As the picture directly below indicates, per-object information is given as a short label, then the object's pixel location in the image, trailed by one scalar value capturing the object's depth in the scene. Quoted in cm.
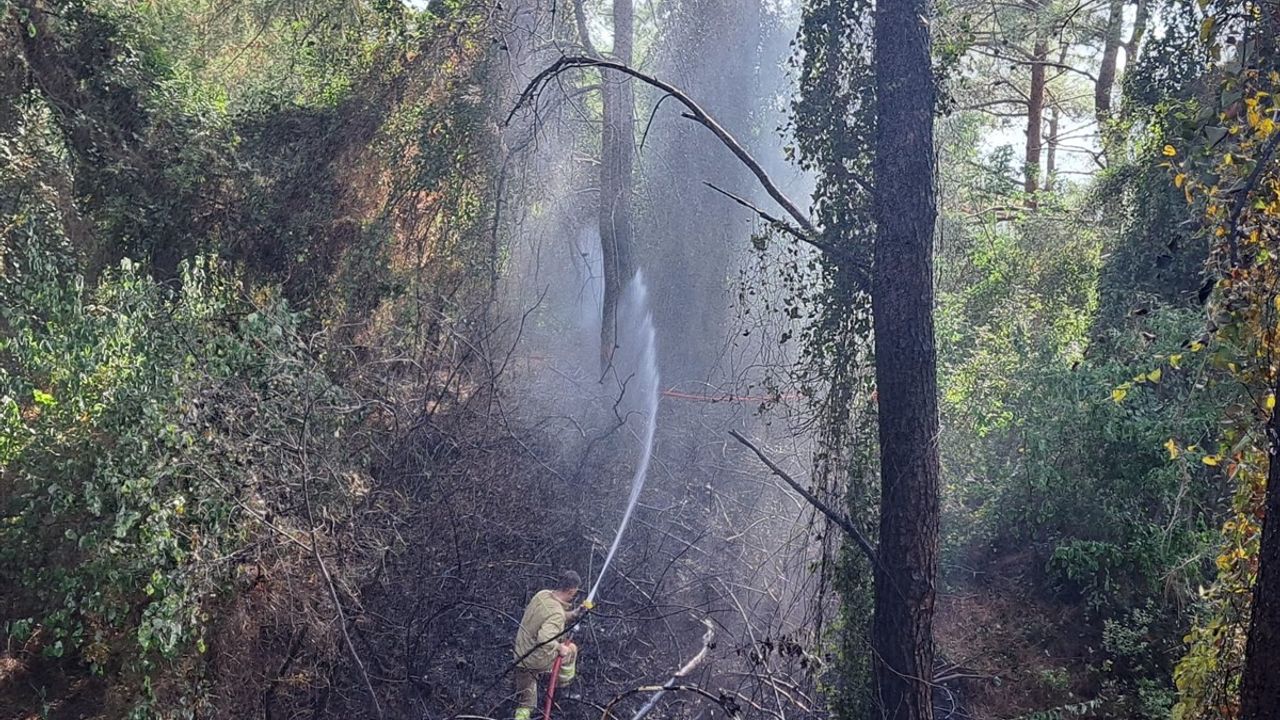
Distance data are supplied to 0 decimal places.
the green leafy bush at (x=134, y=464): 579
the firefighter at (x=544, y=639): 654
